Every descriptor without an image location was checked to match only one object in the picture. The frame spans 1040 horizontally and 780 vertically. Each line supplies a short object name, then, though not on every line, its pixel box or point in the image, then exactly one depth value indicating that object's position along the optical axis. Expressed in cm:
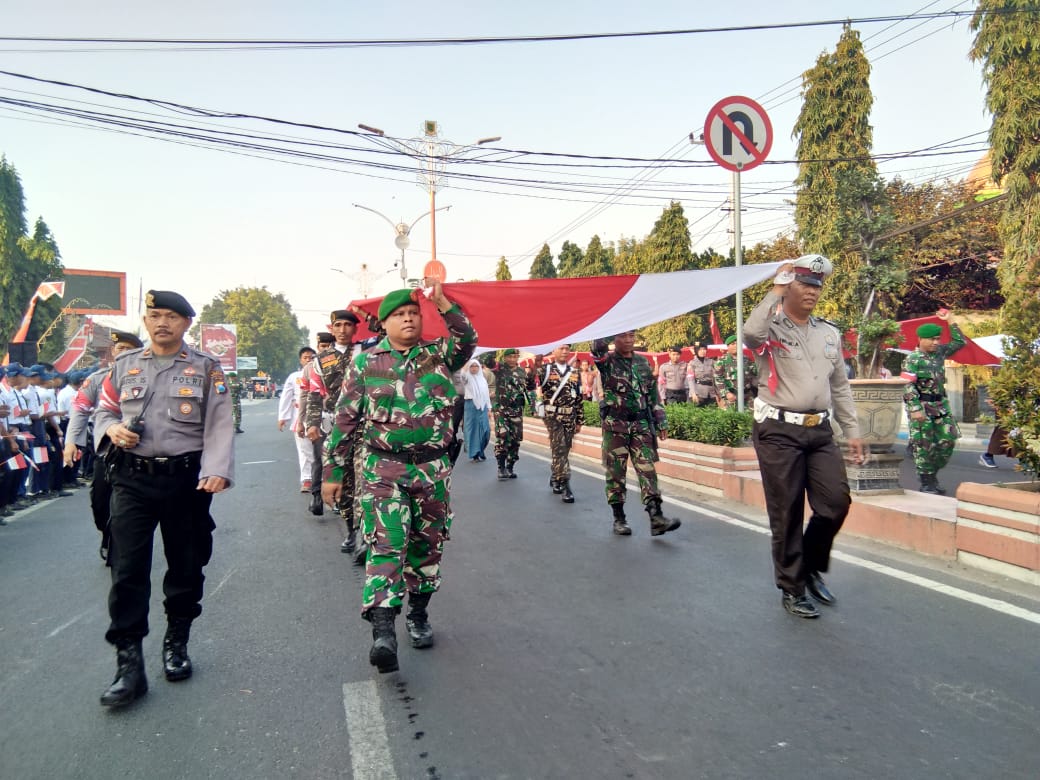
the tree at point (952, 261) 2330
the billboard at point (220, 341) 4091
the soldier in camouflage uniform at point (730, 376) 1309
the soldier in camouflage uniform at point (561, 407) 907
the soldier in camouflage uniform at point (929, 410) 836
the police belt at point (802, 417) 449
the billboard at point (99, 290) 5297
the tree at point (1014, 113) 1759
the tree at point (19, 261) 3734
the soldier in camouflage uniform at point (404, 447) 384
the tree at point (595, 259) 4109
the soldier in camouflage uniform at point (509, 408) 1101
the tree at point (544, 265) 4669
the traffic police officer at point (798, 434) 446
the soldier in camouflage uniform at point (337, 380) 649
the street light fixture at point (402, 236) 3169
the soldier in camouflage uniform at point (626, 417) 669
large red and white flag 526
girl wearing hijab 1296
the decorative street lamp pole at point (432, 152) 1945
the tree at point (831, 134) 2372
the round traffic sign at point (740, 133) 848
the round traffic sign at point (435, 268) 1888
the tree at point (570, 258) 4497
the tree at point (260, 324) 9631
